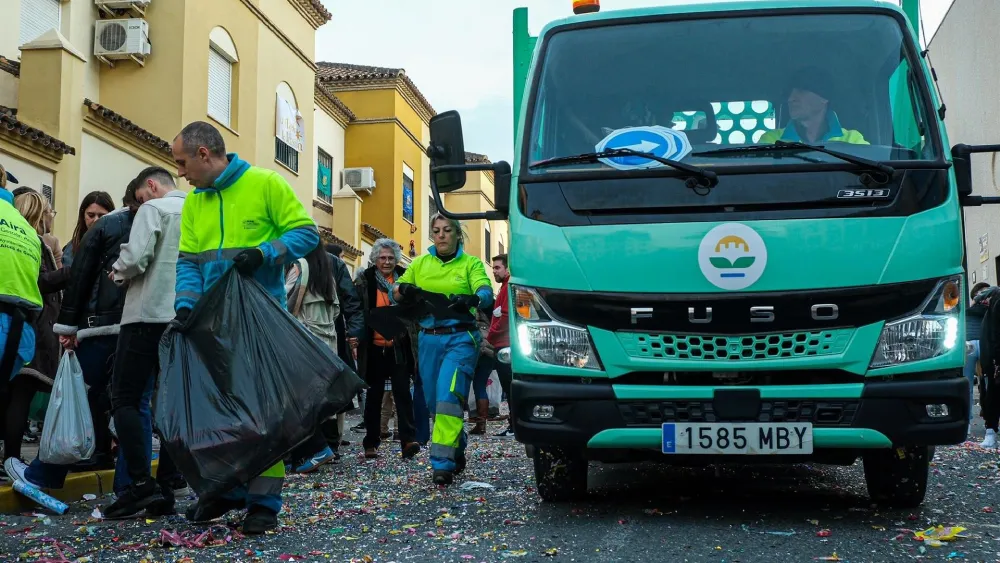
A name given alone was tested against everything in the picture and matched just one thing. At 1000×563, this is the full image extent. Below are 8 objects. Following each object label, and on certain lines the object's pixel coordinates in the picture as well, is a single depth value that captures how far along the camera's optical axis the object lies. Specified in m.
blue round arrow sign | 5.07
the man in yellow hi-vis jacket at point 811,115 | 5.15
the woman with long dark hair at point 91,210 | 7.19
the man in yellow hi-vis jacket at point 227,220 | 5.42
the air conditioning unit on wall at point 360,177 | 31.73
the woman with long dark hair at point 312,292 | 8.85
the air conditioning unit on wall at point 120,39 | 17.97
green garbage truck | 4.79
